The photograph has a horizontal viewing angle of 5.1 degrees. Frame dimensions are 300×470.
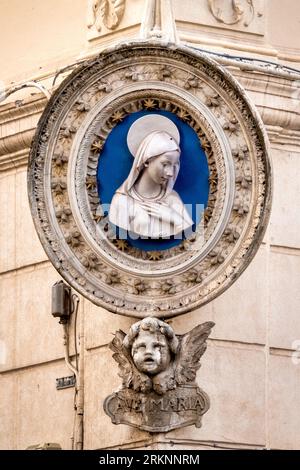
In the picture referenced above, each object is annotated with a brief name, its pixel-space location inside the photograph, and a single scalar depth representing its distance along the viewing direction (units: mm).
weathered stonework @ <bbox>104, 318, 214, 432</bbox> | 15312
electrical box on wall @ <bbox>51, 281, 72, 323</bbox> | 16047
